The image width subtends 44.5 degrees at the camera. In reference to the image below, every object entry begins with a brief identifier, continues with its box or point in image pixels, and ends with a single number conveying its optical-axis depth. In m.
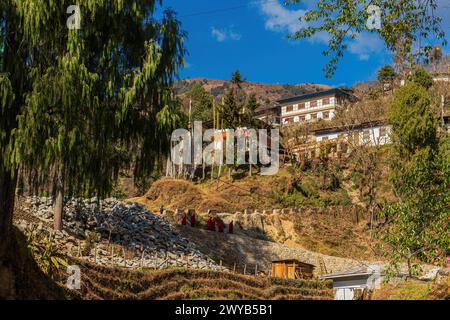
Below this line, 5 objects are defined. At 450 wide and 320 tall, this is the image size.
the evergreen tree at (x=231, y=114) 60.53
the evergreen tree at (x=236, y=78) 74.69
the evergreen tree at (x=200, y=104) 70.50
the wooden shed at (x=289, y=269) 34.78
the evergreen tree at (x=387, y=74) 75.19
